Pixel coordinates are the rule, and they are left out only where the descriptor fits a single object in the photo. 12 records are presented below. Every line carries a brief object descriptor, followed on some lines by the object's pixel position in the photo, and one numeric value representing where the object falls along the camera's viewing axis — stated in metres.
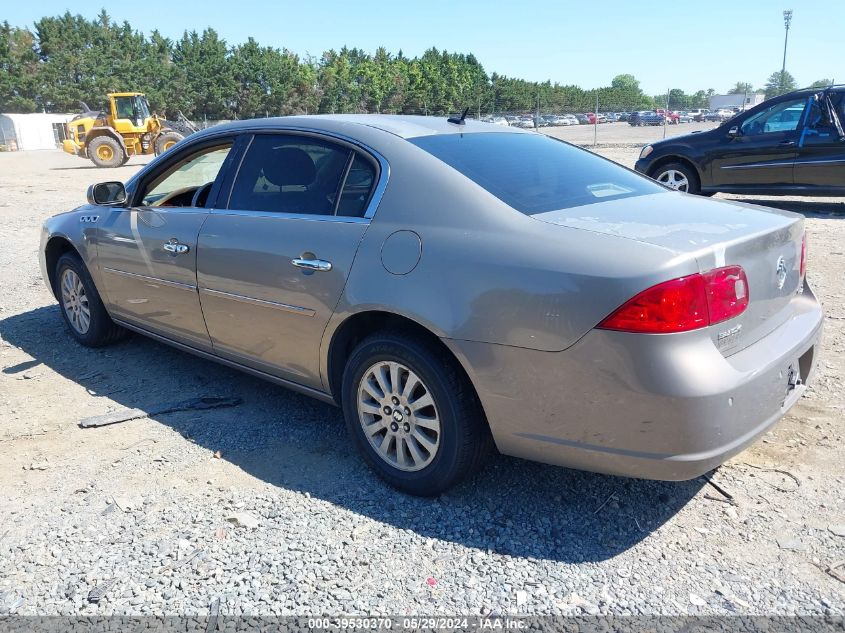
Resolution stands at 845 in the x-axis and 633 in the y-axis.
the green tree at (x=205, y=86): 68.06
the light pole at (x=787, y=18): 65.50
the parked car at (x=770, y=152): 9.51
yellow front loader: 25.94
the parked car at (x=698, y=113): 55.28
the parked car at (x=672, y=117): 48.81
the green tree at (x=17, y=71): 68.62
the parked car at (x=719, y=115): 51.86
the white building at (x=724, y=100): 65.54
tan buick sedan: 2.40
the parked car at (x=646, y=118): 50.78
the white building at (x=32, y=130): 61.03
